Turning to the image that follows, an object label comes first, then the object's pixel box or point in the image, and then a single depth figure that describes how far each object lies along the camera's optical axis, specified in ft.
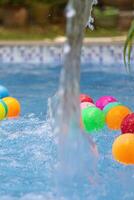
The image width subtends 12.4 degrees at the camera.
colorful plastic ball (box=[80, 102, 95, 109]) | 19.21
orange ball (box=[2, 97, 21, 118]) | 20.48
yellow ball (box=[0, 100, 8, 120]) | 19.96
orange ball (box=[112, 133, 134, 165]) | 14.77
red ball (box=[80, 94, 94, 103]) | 20.51
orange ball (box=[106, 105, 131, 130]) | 18.74
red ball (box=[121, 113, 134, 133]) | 16.75
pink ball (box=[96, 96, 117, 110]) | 20.32
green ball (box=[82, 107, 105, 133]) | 18.45
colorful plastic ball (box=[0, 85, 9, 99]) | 22.15
